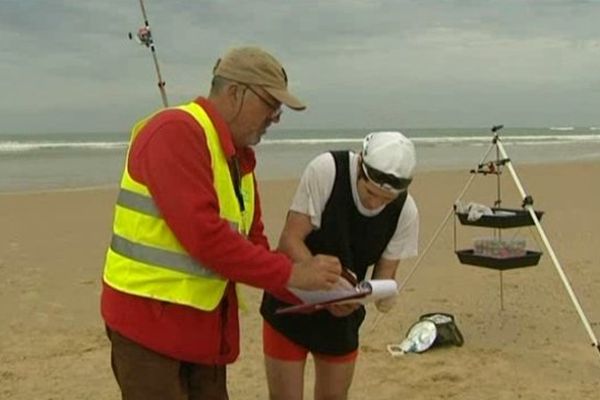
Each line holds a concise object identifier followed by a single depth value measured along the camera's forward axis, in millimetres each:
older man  2451
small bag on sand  6125
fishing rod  3918
